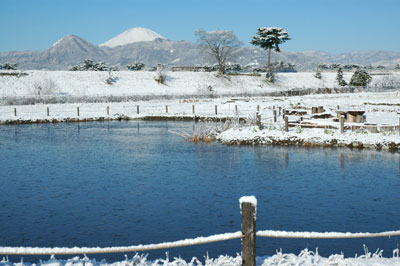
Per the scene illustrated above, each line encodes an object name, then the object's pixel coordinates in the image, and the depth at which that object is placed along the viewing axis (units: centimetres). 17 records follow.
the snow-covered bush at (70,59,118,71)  11175
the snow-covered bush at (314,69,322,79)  12281
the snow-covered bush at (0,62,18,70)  10400
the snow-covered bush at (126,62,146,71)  12325
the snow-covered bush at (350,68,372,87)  10612
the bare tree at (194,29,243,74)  11844
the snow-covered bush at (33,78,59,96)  8012
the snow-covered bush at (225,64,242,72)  13869
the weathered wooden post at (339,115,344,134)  3086
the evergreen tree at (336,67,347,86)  11531
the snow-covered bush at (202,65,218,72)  12050
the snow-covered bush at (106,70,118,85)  9426
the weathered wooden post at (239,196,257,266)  740
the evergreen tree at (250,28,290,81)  11450
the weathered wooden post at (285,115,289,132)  3384
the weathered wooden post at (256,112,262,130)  3475
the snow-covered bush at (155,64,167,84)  10031
